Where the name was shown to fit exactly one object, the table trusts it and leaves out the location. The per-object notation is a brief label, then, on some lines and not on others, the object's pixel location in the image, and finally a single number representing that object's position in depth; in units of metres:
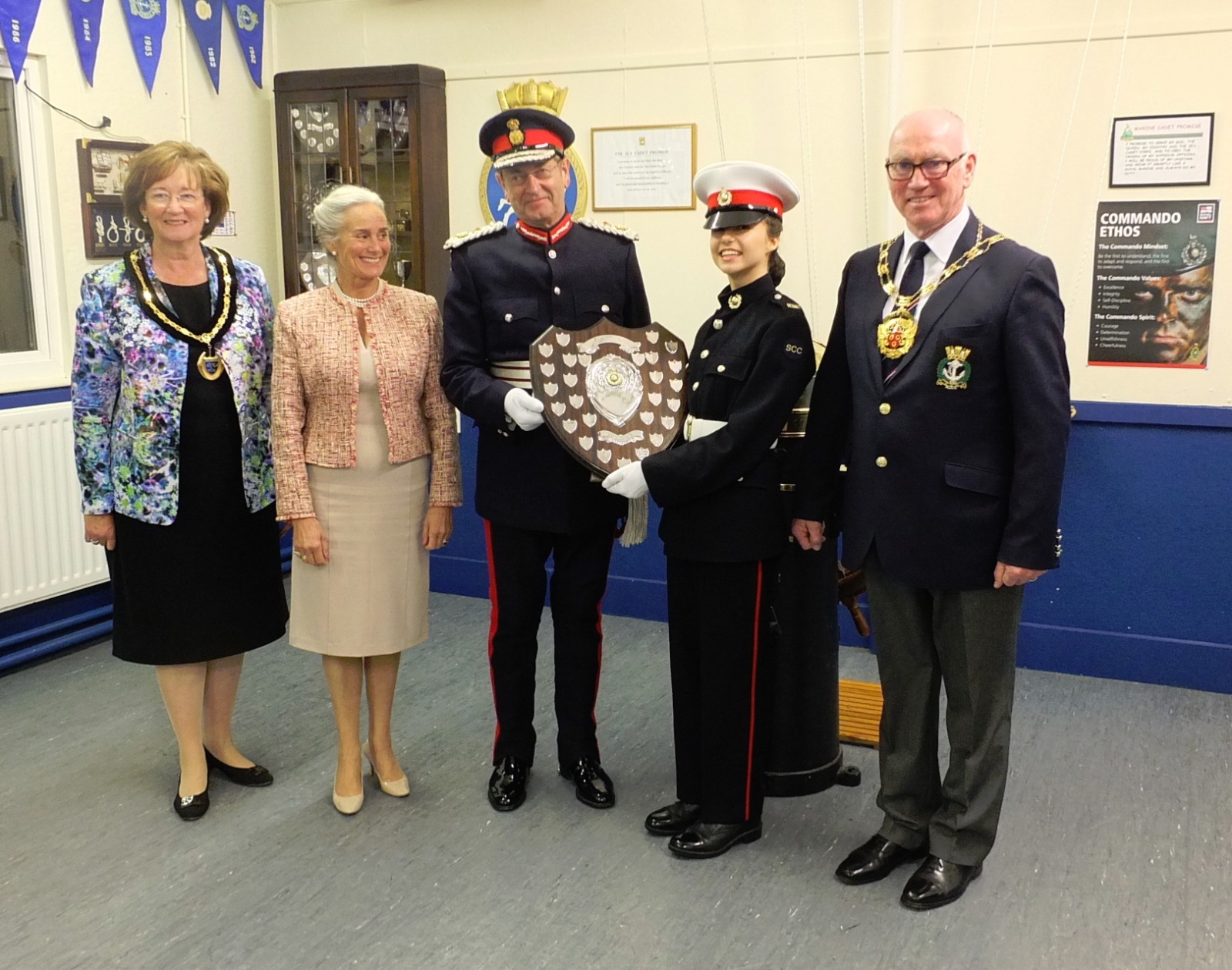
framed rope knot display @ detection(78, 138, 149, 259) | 3.94
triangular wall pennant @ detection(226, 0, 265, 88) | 4.50
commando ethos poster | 3.53
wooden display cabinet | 4.35
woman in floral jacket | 2.62
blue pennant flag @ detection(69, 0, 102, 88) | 3.84
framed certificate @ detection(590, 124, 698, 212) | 4.14
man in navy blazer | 2.14
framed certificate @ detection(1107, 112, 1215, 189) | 3.47
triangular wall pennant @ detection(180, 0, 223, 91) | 4.32
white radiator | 3.66
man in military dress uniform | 2.62
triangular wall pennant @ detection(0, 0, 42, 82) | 3.57
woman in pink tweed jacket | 2.61
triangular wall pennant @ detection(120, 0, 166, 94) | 4.08
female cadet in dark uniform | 2.38
